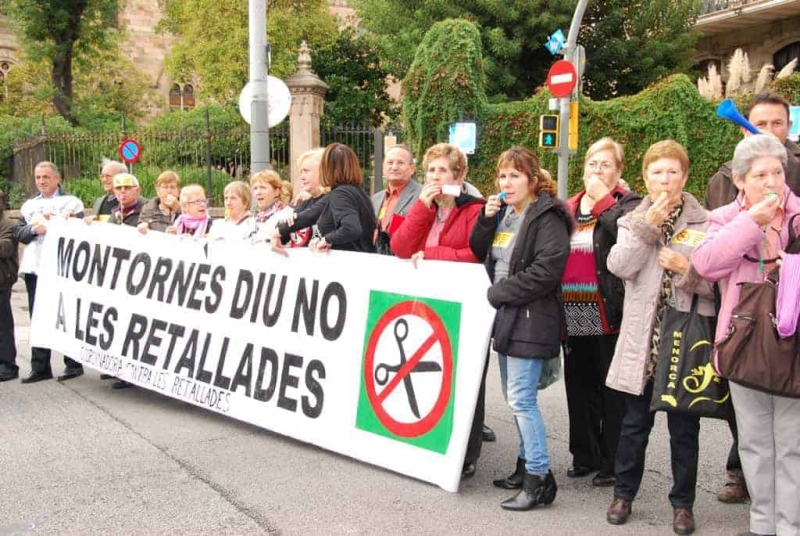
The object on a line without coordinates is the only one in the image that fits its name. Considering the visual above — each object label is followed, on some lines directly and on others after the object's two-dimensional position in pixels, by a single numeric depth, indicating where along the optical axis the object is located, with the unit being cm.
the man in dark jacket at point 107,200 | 742
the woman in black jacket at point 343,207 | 511
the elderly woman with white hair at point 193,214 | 662
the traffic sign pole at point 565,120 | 1394
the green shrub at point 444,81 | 1733
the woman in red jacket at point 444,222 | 451
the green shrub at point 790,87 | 1567
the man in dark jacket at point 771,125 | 427
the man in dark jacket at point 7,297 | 696
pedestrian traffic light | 1405
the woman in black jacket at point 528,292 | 399
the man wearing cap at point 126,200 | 702
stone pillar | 2048
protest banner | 438
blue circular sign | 1708
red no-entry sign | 1346
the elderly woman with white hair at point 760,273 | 341
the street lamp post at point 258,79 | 1023
